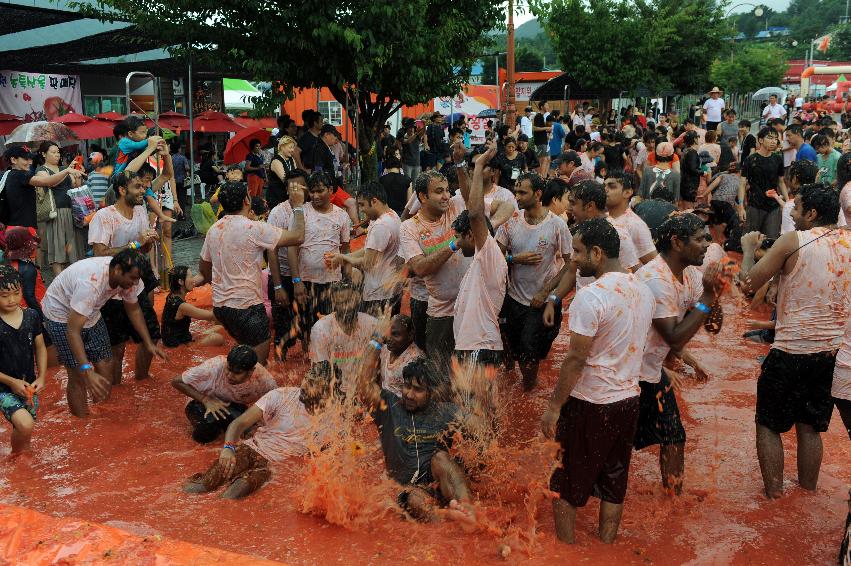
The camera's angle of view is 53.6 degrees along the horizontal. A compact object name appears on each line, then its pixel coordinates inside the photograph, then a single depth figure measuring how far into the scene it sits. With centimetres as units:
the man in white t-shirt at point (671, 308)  471
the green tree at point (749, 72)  5538
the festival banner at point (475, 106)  2862
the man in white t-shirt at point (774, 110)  2383
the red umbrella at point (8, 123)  1638
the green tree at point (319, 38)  1192
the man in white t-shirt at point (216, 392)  649
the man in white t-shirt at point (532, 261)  693
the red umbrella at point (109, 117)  1828
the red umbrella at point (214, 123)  1931
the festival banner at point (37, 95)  1769
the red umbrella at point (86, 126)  1675
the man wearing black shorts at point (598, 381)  440
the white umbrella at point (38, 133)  1223
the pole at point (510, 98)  1952
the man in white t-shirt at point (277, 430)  580
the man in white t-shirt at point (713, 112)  2325
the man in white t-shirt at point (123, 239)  759
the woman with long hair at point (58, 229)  975
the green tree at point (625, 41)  3262
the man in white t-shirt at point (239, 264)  712
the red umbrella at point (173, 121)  1934
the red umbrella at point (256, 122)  2174
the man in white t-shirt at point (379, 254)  721
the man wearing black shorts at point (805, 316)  494
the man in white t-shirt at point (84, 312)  662
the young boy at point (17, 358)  595
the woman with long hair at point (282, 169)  1050
